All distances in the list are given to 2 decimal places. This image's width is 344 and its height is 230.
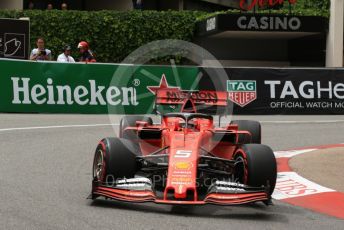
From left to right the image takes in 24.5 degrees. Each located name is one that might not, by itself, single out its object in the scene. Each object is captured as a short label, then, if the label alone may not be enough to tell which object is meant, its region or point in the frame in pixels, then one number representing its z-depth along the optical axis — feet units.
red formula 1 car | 25.99
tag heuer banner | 71.51
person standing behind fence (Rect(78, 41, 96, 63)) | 67.92
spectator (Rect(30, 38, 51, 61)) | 68.49
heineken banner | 65.92
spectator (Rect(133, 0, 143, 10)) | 104.61
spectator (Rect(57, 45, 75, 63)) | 68.77
